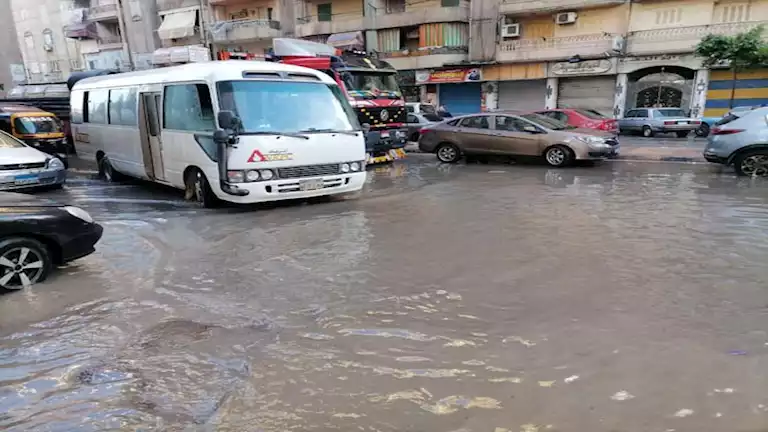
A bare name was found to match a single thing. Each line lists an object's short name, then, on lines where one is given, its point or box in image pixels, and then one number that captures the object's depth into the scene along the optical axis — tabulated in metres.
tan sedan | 12.49
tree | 21.27
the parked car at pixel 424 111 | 21.26
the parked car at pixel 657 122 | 21.95
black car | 4.84
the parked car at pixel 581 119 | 16.95
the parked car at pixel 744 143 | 10.31
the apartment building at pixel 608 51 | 24.88
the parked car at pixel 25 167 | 9.59
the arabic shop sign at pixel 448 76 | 30.53
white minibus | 7.69
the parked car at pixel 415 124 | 20.30
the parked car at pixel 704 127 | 21.94
